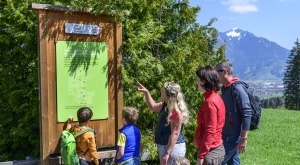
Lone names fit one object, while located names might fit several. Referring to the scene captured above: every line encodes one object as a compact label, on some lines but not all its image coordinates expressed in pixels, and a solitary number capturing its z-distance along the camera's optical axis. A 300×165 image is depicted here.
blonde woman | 4.17
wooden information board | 4.35
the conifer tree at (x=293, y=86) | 59.60
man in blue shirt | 4.58
